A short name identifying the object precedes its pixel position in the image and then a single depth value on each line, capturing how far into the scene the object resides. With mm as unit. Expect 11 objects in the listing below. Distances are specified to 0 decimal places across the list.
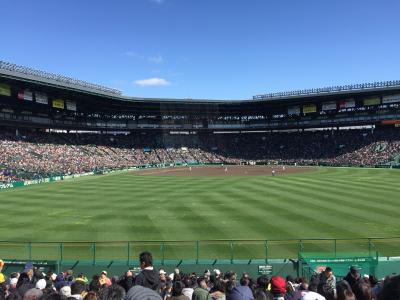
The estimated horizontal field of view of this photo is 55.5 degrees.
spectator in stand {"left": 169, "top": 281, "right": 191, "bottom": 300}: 7945
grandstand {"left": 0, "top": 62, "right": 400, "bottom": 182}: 78319
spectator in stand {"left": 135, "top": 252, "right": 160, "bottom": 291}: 8070
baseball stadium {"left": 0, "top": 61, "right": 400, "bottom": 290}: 23531
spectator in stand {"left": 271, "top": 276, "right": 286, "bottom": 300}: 9125
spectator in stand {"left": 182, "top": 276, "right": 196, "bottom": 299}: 10922
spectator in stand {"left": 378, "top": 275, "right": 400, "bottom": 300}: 3232
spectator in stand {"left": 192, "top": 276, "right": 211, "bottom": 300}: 7367
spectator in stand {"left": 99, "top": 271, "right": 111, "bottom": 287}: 10477
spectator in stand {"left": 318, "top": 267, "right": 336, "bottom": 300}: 6443
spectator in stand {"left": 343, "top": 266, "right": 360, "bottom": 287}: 9414
